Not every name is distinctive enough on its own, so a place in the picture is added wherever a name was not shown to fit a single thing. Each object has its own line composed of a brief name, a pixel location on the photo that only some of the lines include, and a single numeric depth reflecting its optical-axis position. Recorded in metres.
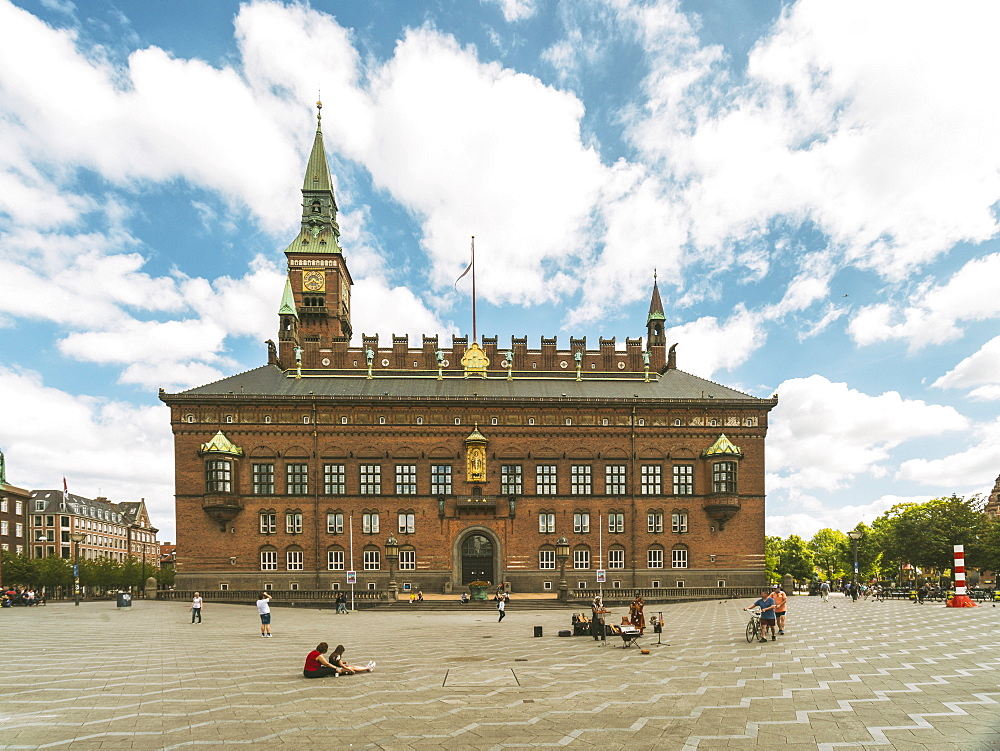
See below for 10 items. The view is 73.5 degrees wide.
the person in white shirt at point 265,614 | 27.38
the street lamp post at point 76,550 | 46.62
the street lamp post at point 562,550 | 51.94
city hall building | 53.50
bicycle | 24.75
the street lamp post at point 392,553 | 49.50
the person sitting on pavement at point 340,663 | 18.02
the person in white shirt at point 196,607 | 34.34
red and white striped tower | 44.00
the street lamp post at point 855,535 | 51.42
